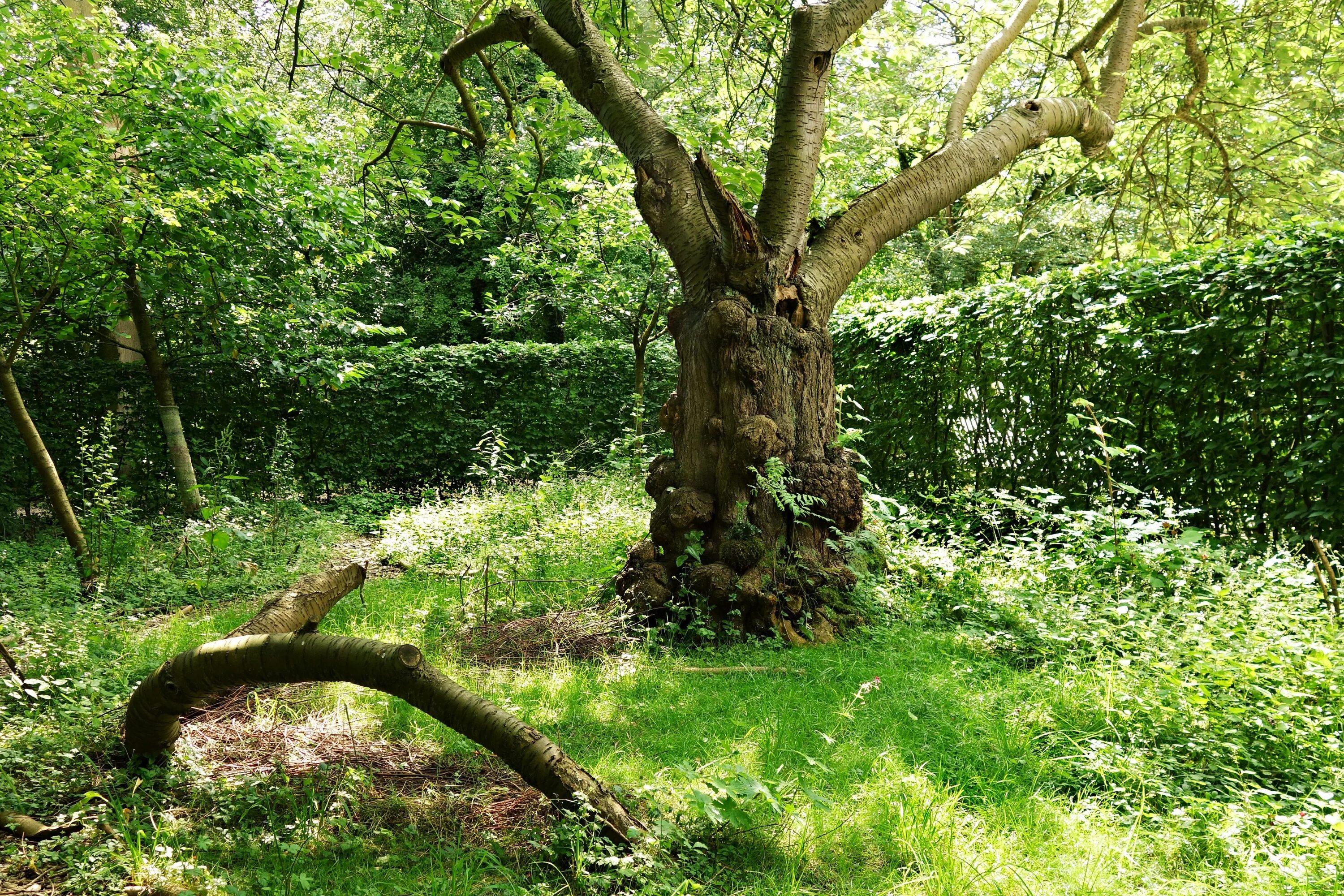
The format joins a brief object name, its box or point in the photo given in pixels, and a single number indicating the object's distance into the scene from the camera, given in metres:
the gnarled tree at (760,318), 4.80
